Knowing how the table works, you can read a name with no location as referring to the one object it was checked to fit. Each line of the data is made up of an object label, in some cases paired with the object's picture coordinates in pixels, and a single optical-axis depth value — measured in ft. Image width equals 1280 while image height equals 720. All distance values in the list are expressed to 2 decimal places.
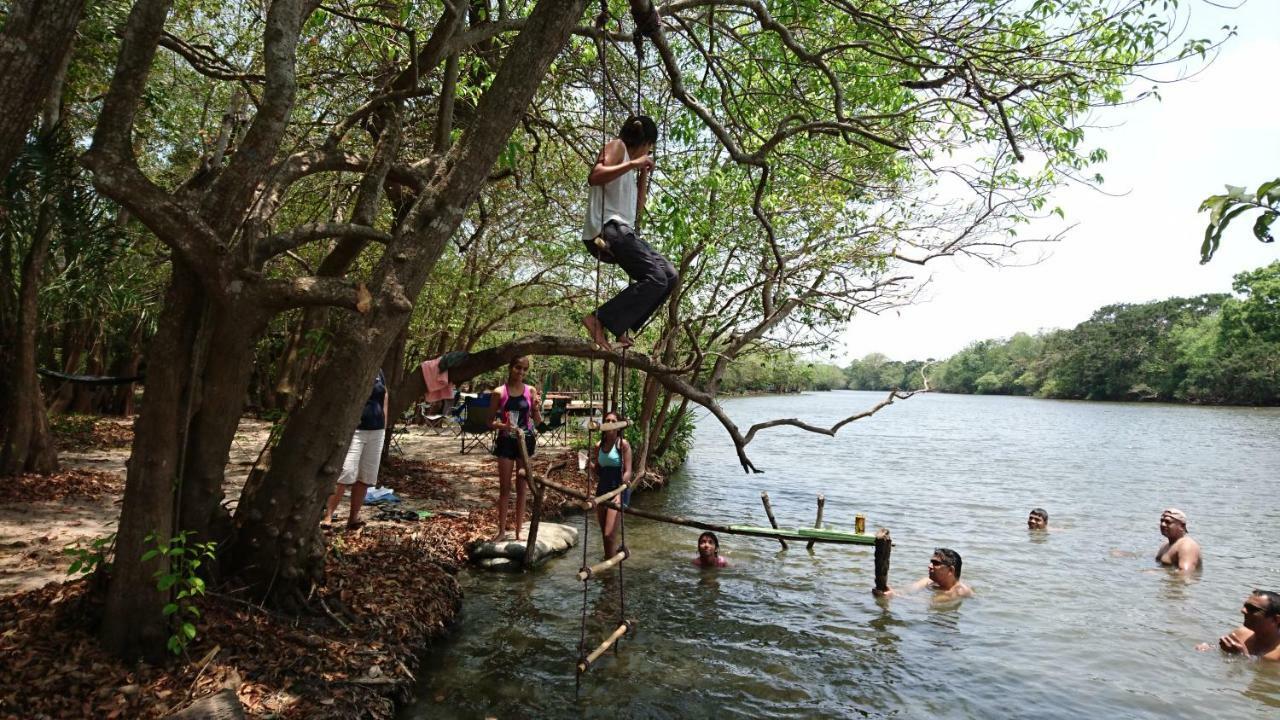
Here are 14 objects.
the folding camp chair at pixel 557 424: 59.00
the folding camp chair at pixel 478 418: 55.01
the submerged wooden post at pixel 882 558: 28.19
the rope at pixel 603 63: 15.64
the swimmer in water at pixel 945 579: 30.73
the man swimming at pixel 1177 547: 36.40
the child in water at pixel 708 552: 32.89
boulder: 28.68
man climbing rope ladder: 15.61
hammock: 17.74
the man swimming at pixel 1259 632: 23.63
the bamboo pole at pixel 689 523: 18.75
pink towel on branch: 18.75
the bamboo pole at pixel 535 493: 15.76
